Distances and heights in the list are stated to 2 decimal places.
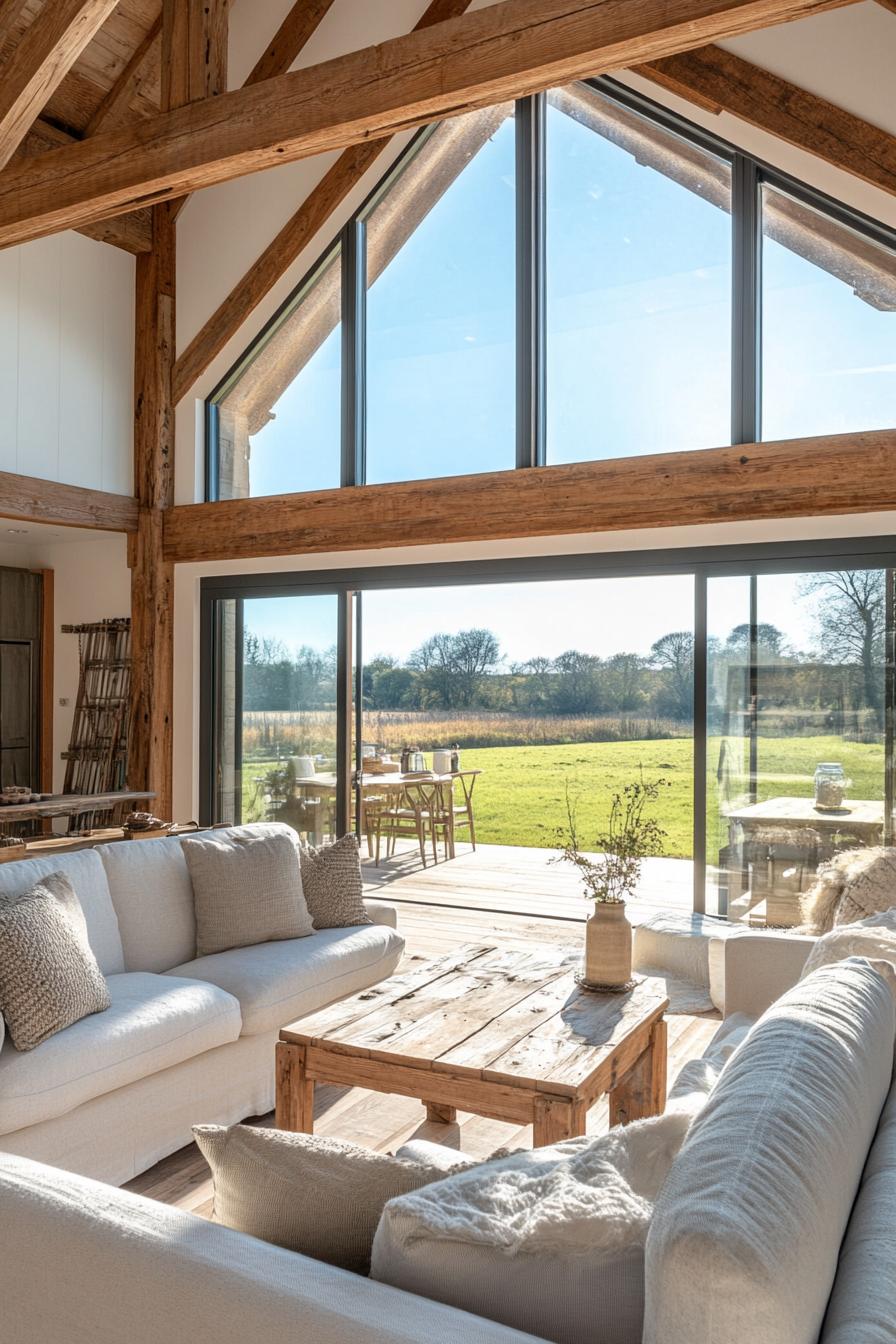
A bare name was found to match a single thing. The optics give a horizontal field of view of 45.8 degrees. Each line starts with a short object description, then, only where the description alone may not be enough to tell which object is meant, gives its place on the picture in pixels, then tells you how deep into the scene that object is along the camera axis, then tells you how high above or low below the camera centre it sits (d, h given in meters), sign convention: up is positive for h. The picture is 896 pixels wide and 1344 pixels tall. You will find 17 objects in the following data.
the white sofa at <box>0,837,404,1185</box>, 2.72 -0.96
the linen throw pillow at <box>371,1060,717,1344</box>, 1.14 -0.62
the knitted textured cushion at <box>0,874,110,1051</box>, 2.73 -0.74
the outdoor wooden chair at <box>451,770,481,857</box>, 9.61 -1.09
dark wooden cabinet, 8.10 +0.14
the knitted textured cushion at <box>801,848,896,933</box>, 3.43 -0.64
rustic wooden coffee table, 2.53 -0.90
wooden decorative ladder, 7.77 -0.14
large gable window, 5.54 +2.23
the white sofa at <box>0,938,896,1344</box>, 0.98 -0.62
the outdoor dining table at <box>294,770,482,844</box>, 6.95 -0.67
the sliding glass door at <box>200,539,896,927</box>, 5.32 +0.01
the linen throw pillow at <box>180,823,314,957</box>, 3.79 -0.71
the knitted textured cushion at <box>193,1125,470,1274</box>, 1.33 -0.63
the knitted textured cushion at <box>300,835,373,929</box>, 4.10 -0.74
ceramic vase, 3.13 -0.74
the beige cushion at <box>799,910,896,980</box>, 2.42 -0.57
